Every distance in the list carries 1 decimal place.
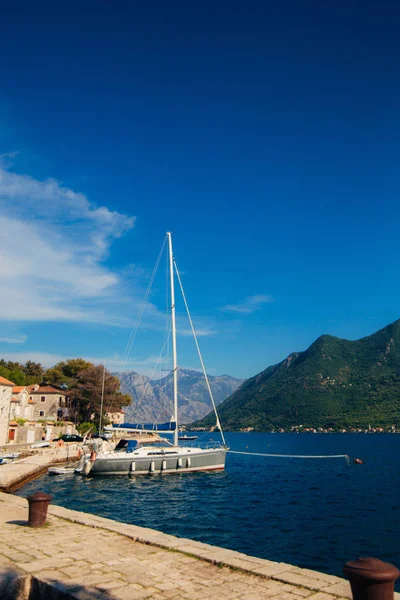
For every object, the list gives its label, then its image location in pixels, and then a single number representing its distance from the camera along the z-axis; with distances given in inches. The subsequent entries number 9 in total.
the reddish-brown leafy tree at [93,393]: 3112.7
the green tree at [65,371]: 3622.0
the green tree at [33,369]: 4296.3
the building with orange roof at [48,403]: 3115.2
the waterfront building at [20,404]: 2517.2
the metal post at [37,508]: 447.8
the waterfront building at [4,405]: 1887.3
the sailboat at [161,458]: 1385.3
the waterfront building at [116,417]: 3538.4
